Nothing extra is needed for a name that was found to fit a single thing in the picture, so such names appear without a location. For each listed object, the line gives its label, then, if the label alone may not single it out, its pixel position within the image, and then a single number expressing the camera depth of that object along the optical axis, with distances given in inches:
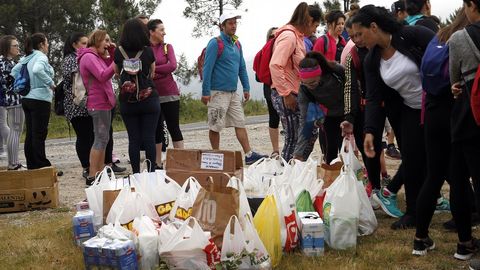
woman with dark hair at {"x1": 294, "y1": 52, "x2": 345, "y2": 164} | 200.1
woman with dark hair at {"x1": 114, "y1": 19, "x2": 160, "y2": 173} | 225.5
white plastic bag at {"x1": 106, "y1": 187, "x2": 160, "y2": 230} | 154.3
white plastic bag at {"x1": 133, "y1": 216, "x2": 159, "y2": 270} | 141.4
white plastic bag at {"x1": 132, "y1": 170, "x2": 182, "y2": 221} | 166.1
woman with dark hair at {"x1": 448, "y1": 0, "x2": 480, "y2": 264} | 125.0
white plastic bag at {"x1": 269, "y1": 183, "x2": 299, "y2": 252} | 151.0
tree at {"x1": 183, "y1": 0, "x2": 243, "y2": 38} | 885.2
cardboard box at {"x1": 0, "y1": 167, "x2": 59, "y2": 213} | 222.1
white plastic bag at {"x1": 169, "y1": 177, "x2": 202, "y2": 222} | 154.7
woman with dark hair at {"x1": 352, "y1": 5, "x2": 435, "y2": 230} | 159.2
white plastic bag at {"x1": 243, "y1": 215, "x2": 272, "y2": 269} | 136.3
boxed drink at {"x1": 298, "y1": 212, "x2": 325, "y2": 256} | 150.8
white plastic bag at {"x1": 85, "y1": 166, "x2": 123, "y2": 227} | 169.5
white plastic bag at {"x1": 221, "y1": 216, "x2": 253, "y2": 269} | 135.0
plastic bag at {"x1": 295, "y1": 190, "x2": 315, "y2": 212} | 163.8
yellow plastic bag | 144.5
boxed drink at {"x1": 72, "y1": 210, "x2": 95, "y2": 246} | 162.7
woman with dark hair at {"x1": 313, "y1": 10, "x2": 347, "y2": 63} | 241.0
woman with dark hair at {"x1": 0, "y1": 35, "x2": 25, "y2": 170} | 290.9
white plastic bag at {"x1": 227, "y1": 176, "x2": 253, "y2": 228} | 142.0
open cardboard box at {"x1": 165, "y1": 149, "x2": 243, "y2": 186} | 180.1
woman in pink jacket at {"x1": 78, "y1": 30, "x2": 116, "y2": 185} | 242.2
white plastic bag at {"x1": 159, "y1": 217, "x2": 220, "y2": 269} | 134.9
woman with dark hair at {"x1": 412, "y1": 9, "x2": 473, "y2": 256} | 140.3
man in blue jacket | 272.5
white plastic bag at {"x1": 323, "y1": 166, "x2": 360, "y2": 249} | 156.3
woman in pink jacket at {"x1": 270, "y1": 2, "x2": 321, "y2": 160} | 226.2
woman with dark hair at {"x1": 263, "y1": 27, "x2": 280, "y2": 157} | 310.7
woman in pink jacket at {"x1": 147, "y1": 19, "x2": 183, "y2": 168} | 267.1
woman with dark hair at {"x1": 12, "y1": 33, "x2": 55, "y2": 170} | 269.1
